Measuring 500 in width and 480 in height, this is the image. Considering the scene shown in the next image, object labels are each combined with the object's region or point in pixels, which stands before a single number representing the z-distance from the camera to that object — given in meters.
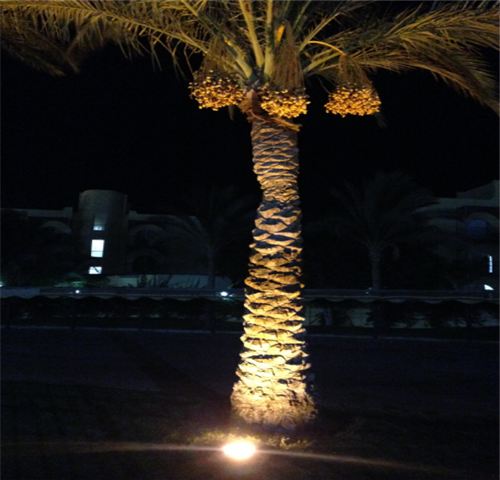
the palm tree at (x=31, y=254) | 24.88
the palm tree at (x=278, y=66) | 6.02
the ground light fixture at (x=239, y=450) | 5.36
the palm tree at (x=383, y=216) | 19.94
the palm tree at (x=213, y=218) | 20.97
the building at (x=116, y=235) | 34.06
